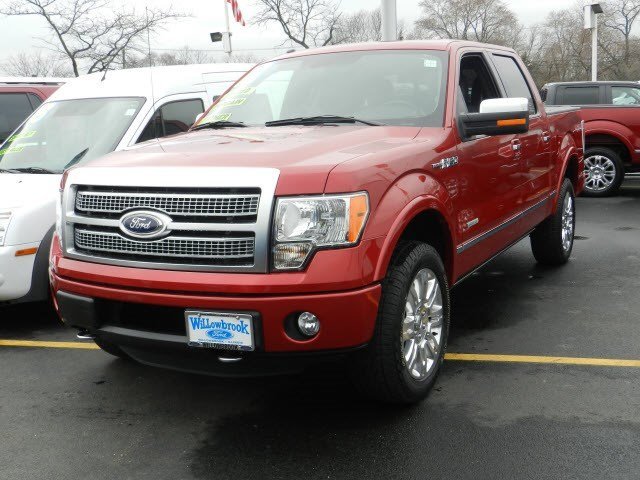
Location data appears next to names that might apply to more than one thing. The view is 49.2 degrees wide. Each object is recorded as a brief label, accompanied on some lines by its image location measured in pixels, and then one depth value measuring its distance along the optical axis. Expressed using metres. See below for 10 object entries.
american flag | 21.17
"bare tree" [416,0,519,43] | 52.28
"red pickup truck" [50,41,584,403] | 2.90
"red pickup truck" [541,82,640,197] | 10.30
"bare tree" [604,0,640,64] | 44.70
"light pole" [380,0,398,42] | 11.12
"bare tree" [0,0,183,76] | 20.78
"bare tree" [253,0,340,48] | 38.28
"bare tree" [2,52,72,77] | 32.25
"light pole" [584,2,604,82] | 18.66
